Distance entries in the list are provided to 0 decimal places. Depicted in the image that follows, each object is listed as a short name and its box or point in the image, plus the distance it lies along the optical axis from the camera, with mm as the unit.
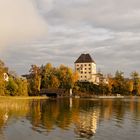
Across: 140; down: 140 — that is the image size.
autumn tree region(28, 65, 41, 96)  133625
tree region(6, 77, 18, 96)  103531
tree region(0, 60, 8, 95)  94312
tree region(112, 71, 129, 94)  184125
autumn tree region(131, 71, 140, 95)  192638
